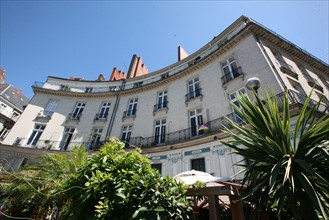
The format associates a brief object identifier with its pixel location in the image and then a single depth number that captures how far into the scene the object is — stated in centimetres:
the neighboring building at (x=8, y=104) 2080
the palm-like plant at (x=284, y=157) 265
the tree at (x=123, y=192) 207
